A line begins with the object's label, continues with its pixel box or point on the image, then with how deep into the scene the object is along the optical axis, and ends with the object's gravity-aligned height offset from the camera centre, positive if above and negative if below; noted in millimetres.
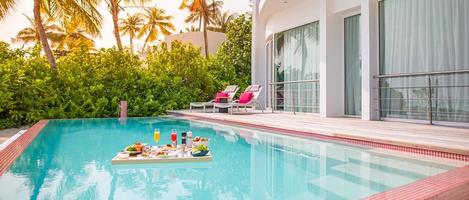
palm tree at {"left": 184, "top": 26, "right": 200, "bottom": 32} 35512 +7878
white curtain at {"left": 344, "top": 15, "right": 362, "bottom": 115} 8883 +923
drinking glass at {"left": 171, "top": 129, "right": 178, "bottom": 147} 5210 -529
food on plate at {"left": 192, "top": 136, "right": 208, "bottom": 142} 5328 -598
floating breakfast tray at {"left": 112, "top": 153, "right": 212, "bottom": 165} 4438 -765
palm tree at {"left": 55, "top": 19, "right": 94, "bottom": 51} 28781 +5538
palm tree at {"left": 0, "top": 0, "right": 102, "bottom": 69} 12047 +3622
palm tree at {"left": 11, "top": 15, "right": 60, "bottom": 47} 29484 +6208
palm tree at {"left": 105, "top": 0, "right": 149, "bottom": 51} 15977 +4529
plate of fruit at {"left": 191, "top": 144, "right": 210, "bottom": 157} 4611 -676
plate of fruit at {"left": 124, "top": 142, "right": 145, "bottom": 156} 4695 -680
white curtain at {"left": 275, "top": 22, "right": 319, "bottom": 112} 10281 +1206
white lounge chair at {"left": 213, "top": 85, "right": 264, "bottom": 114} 11477 +31
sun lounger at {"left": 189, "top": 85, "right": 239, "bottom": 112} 12469 +338
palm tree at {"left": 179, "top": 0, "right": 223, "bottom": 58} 21245 +6221
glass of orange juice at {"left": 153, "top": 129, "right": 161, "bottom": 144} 5466 -538
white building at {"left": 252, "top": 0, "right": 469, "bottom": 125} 6531 +1031
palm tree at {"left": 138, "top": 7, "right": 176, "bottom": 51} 30812 +7181
